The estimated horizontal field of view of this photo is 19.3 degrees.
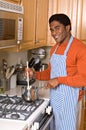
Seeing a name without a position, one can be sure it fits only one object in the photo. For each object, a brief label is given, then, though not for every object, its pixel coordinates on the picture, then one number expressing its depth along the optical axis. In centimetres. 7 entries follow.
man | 195
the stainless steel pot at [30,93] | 196
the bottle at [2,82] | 229
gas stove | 161
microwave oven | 161
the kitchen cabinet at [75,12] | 276
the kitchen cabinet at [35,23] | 215
